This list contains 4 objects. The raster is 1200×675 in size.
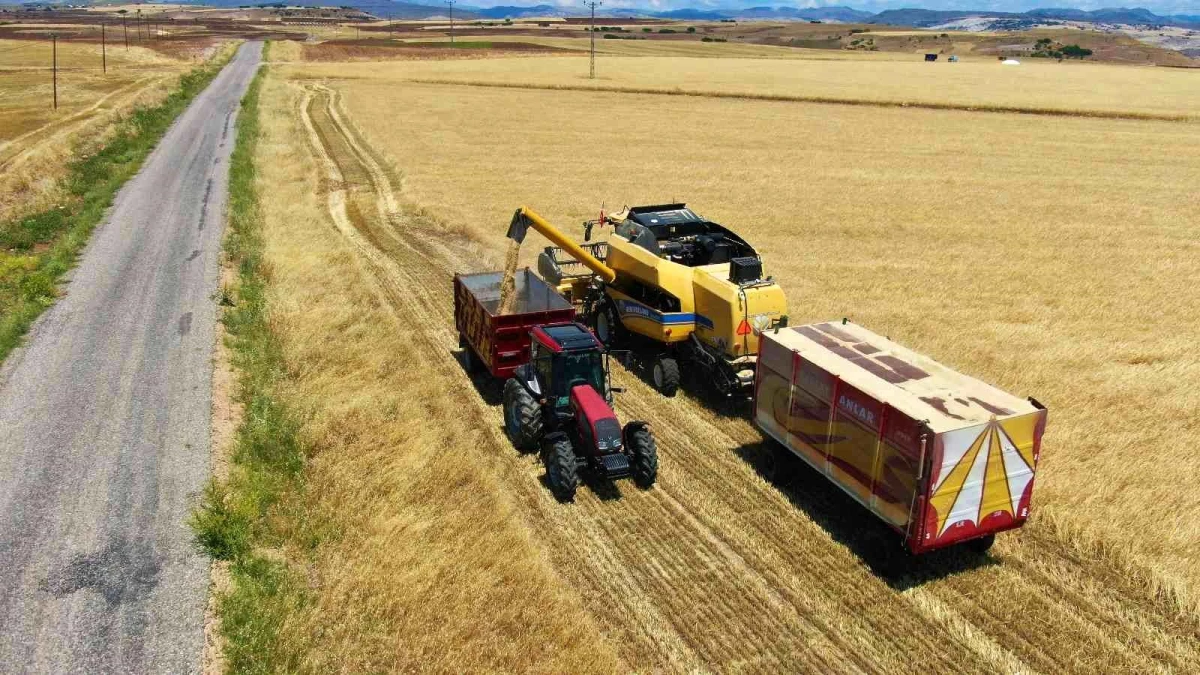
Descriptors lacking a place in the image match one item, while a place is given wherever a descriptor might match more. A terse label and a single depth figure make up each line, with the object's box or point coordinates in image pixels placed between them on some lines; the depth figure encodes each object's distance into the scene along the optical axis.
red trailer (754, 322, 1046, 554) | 10.45
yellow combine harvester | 15.64
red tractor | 12.77
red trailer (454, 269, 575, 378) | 15.71
